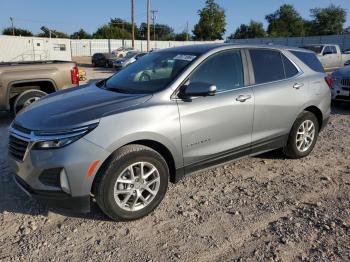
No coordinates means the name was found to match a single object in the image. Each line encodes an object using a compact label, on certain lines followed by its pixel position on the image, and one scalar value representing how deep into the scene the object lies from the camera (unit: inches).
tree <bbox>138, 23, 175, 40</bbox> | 4458.4
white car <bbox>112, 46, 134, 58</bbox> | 1333.8
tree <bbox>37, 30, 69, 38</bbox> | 2886.3
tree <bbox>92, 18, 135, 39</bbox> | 3503.9
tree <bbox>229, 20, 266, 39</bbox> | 3865.7
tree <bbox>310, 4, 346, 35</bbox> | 3075.8
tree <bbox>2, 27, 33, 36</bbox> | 3354.6
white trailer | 1155.9
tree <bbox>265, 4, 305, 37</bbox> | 3597.0
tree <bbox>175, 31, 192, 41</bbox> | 3746.6
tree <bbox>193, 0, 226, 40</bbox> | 3171.8
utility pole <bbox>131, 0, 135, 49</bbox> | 1584.8
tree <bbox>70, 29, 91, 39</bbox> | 3686.3
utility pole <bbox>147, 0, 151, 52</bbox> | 1439.3
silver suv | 130.5
